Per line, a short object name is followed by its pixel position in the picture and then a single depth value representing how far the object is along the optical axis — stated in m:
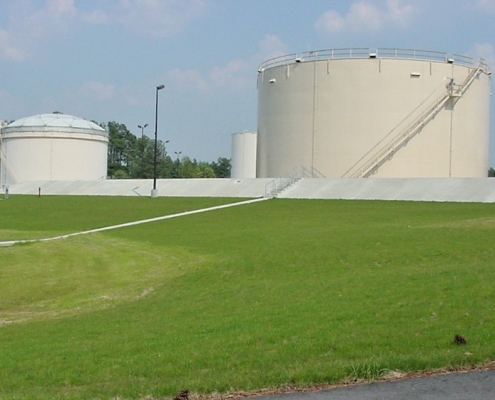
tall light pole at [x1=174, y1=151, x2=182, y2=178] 125.56
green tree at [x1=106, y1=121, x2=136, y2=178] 132.25
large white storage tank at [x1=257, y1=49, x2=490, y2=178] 47.59
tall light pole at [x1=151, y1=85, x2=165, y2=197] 52.94
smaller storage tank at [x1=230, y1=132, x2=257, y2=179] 75.62
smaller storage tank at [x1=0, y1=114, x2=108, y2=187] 76.56
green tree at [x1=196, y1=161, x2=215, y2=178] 127.16
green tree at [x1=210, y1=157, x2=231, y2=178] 145.39
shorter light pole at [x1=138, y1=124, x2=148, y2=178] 119.88
